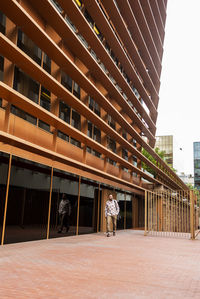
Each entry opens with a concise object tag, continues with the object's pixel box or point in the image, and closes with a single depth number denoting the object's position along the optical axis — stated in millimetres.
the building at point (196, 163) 129125
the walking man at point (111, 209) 15551
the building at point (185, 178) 109275
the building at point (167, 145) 100419
